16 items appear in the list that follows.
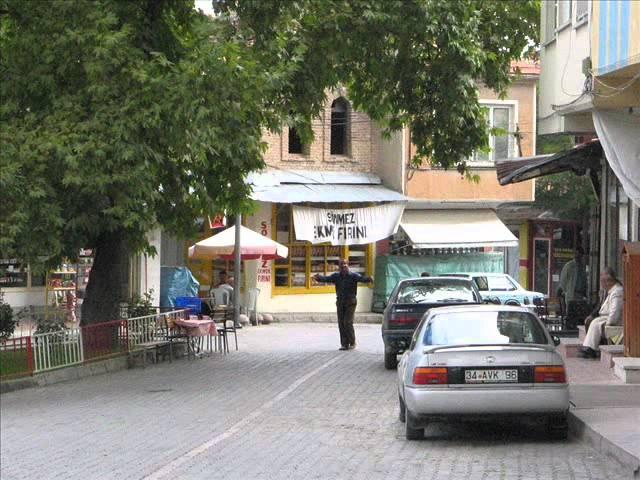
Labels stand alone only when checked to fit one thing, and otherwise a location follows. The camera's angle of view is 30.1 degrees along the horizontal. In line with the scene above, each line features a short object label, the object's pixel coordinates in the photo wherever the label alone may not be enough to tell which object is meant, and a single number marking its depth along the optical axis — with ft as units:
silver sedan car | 40.04
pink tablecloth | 81.35
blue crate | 106.59
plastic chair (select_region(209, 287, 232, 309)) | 119.34
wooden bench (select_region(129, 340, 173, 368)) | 77.45
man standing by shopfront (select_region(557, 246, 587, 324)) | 84.74
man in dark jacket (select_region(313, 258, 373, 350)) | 85.66
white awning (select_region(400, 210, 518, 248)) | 132.81
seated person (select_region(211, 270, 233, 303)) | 120.26
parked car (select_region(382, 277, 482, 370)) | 69.82
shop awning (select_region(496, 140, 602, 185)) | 75.10
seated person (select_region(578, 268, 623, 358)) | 64.23
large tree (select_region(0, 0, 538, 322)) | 61.16
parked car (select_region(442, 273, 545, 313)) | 122.42
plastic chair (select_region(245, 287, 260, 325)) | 125.59
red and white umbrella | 114.42
